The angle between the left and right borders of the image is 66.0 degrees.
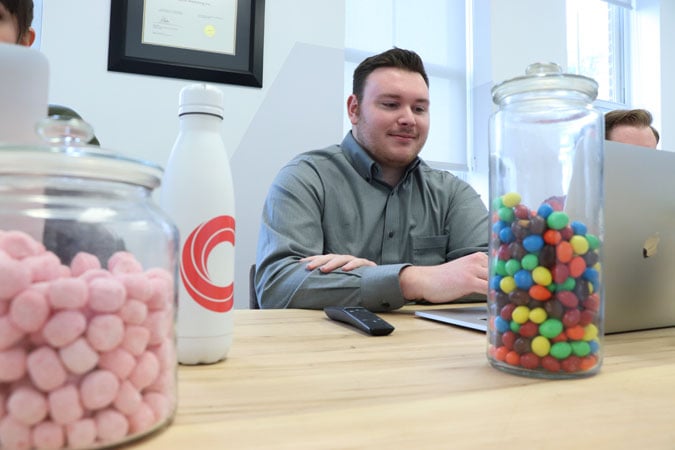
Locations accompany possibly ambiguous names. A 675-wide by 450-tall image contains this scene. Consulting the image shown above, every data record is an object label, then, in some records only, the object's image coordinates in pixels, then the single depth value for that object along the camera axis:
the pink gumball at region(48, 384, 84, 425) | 0.27
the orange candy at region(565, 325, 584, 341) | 0.48
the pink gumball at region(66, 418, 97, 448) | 0.27
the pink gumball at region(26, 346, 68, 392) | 0.27
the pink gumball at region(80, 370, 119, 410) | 0.28
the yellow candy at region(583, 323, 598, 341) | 0.49
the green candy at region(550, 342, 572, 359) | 0.48
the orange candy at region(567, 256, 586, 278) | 0.48
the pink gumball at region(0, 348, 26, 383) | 0.27
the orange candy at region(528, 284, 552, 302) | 0.48
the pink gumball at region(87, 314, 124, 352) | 0.28
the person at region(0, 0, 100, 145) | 1.04
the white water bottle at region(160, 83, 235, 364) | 0.47
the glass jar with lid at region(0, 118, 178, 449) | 0.27
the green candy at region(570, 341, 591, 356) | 0.48
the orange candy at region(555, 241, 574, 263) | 0.48
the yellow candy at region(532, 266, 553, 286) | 0.48
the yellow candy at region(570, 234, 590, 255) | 0.49
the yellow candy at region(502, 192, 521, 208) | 0.52
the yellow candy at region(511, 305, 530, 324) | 0.49
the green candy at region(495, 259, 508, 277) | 0.51
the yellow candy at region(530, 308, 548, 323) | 0.48
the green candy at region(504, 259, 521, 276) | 0.50
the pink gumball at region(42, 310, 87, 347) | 0.27
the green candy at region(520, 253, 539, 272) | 0.49
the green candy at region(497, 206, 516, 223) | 0.52
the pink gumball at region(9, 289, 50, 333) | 0.27
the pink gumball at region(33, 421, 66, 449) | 0.27
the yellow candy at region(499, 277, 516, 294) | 0.50
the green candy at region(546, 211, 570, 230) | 0.49
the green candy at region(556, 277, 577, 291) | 0.48
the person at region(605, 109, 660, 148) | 1.84
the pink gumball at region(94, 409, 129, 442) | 0.28
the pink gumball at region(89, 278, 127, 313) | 0.29
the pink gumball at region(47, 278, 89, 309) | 0.28
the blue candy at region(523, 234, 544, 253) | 0.49
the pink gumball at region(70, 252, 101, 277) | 0.30
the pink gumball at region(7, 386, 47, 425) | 0.26
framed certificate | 1.79
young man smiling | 1.36
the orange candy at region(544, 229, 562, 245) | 0.49
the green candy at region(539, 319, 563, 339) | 0.47
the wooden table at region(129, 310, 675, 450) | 0.32
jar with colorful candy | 0.48
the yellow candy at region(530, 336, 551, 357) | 0.48
